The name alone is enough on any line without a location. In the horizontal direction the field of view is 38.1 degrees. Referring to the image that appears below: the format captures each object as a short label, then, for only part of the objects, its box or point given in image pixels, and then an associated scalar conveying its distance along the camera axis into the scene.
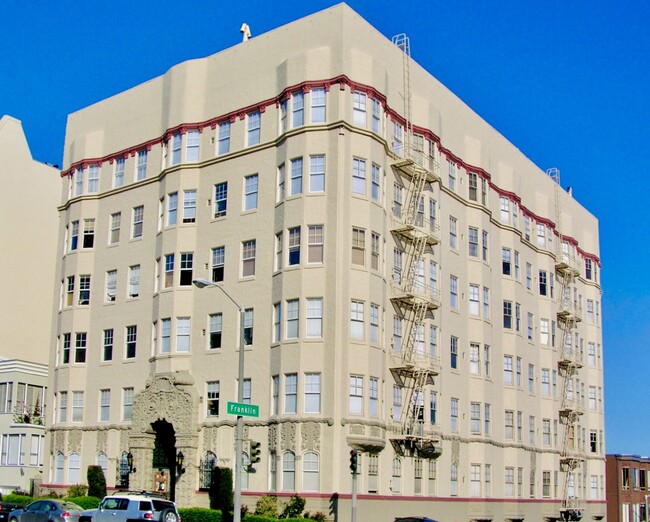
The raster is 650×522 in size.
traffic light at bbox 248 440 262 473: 36.41
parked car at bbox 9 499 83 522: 40.16
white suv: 38.22
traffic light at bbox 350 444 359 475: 39.56
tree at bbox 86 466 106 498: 52.81
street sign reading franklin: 35.31
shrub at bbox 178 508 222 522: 43.97
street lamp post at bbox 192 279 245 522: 35.53
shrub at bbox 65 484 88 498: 54.03
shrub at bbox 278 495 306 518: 43.78
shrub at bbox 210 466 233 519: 46.25
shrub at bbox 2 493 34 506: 54.16
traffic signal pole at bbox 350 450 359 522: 39.62
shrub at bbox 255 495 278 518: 44.59
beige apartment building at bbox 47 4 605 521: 46.72
